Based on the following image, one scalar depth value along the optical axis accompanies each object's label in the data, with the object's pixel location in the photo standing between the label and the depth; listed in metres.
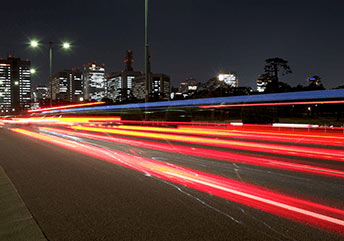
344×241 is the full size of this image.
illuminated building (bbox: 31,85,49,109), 141.65
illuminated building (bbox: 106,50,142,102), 109.19
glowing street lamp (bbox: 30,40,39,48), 23.95
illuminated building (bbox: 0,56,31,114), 184.43
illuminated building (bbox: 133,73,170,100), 88.53
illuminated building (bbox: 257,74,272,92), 57.41
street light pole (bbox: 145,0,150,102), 19.89
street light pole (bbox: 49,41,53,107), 30.24
